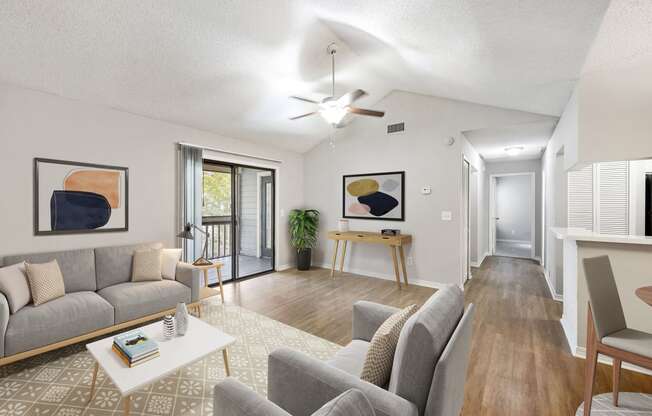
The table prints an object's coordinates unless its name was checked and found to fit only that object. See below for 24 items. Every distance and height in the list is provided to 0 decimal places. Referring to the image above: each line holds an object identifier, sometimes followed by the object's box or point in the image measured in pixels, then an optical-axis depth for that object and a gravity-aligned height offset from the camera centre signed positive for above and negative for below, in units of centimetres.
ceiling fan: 312 +112
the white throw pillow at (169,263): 339 -69
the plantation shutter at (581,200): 353 +7
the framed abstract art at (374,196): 492 +18
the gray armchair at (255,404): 71 -71
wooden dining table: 161 -53
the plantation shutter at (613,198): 346 +9
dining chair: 162 -79
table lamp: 363 -39
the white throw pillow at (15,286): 231 -67
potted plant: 566 -56
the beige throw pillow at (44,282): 247 -68
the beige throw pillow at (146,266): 323 -69
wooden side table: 335 -109
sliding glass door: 467 -20
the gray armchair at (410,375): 107 -73
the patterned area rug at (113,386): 186 -132
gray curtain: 404 +17
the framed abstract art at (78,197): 295 +9
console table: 453 -57
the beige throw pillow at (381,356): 130 -70
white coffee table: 160 -97
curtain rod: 419 +89
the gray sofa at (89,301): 219 -90
